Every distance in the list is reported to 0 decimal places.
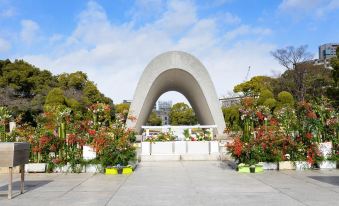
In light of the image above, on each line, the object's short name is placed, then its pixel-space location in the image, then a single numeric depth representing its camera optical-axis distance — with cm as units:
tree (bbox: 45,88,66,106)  2717
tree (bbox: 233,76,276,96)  4839
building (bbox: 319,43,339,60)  11177
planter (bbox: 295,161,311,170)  1015
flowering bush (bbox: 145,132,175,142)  1480
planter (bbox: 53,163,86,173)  1009
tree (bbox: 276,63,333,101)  3997
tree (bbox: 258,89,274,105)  3167
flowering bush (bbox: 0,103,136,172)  1014
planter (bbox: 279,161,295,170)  1021
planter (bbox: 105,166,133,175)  986
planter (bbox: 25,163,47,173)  1019
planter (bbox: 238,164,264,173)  977
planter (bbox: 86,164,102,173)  1017
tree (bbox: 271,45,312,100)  4145
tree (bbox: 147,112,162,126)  7266
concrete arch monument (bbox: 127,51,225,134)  2175
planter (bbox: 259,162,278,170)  1022
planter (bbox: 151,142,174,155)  1452
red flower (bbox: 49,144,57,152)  1019
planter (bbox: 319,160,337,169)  1025
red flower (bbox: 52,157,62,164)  1016
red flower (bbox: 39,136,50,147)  1011
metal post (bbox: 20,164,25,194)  686
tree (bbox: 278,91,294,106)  3119
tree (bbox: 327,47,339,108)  2753
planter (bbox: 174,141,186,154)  1451
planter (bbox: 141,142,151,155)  1448
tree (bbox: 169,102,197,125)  6631
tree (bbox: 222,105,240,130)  3998
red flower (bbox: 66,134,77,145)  1038
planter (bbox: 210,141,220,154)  1450
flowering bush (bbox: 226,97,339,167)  997
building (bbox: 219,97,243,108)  6170
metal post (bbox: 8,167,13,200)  627
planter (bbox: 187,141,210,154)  1456
